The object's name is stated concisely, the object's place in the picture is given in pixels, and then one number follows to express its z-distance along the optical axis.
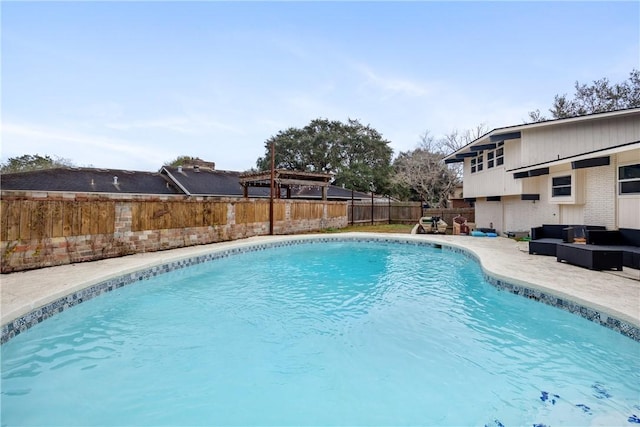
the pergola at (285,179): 17.69
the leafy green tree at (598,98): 23.11
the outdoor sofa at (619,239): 7.26
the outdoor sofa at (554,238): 8.68
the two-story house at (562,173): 8.42
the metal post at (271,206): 15.53
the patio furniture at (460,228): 15.45
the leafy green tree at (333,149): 33.09
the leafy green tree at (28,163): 31.75
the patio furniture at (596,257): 6.70
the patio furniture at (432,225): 15.96
